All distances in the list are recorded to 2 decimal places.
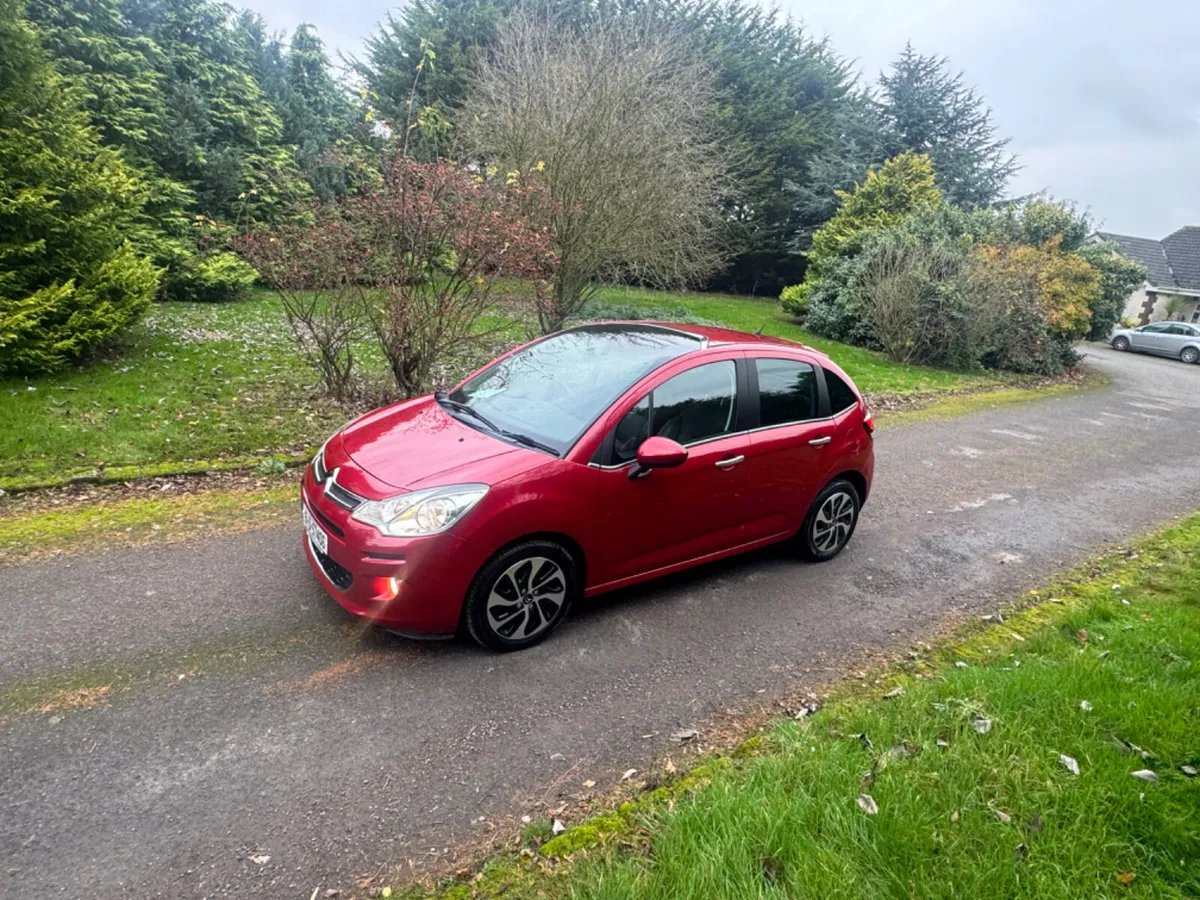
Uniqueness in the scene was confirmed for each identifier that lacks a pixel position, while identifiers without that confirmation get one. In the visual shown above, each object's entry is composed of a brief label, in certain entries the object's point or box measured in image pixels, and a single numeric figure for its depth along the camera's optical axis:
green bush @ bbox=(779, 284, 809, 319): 19.99
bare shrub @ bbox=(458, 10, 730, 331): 11.77
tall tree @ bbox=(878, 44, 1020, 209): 24.53
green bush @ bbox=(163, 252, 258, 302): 13.33
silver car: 26.00
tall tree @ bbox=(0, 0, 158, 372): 7.07
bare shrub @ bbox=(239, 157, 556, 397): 6.75
